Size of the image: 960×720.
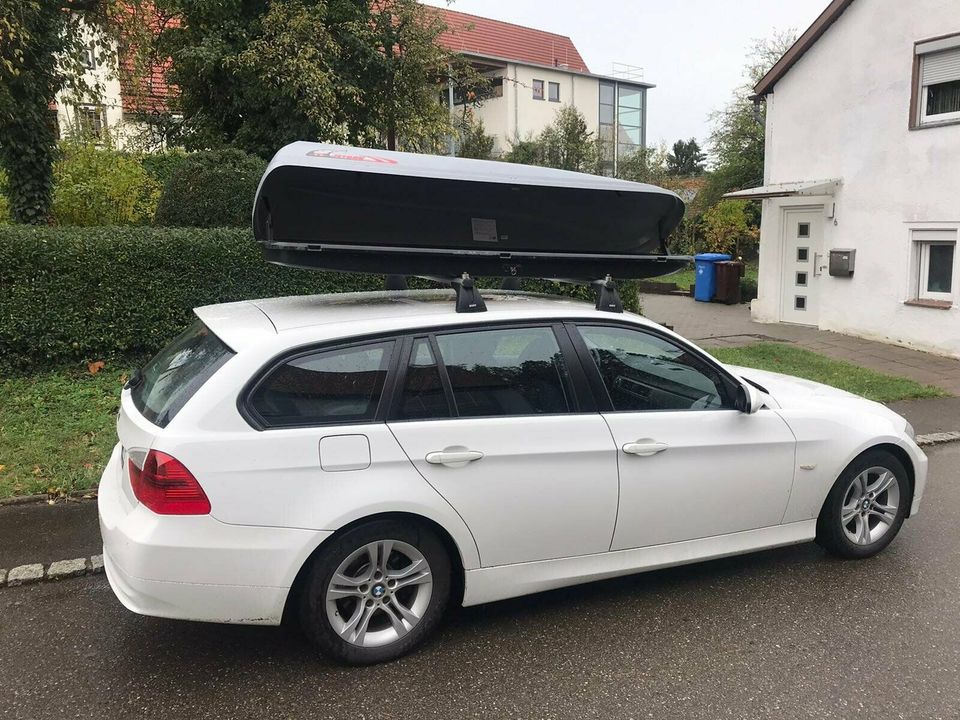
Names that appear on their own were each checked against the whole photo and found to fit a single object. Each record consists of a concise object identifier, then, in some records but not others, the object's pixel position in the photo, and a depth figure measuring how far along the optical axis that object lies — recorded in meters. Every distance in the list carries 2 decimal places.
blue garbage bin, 17.77
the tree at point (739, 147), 24.16
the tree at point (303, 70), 11.75
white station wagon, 2.98
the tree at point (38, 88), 9.46
